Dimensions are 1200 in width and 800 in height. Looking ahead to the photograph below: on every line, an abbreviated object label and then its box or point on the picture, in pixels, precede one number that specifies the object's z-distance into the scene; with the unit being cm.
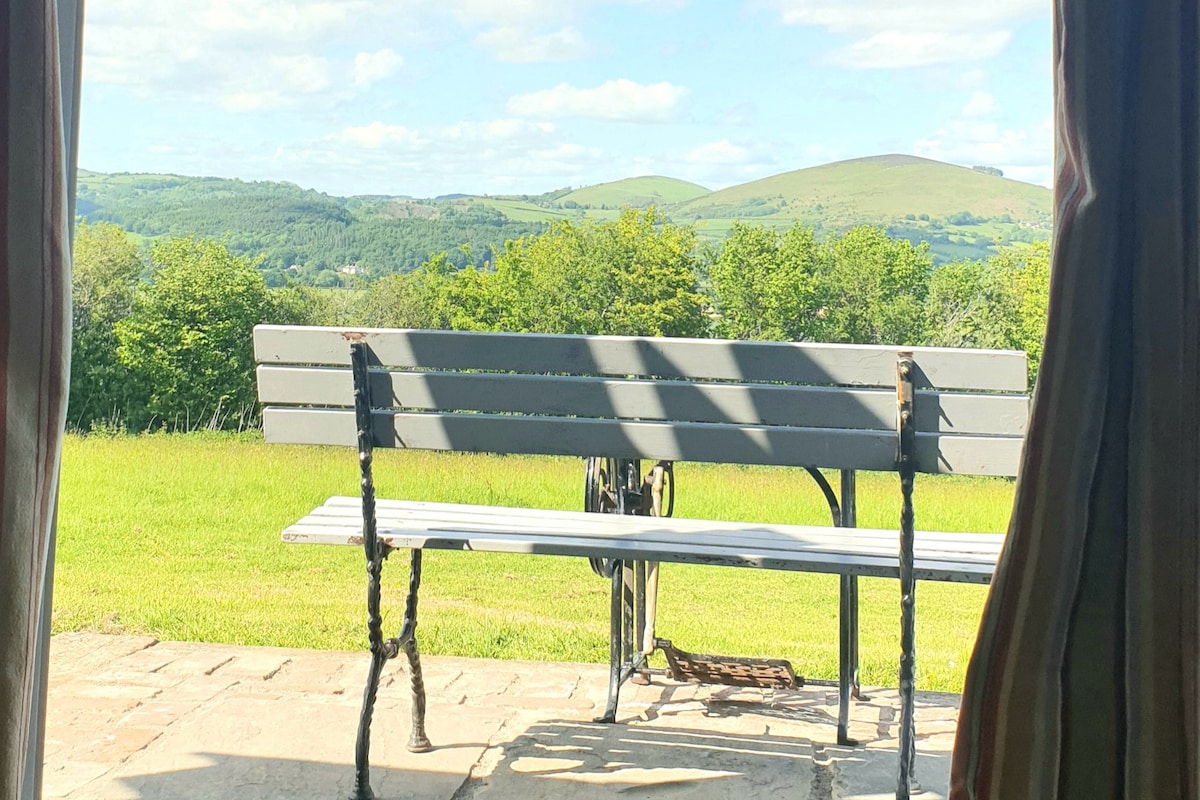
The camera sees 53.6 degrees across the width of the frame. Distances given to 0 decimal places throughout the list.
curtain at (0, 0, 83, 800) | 111
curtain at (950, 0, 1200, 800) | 121
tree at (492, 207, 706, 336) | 626
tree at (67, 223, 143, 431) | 563
